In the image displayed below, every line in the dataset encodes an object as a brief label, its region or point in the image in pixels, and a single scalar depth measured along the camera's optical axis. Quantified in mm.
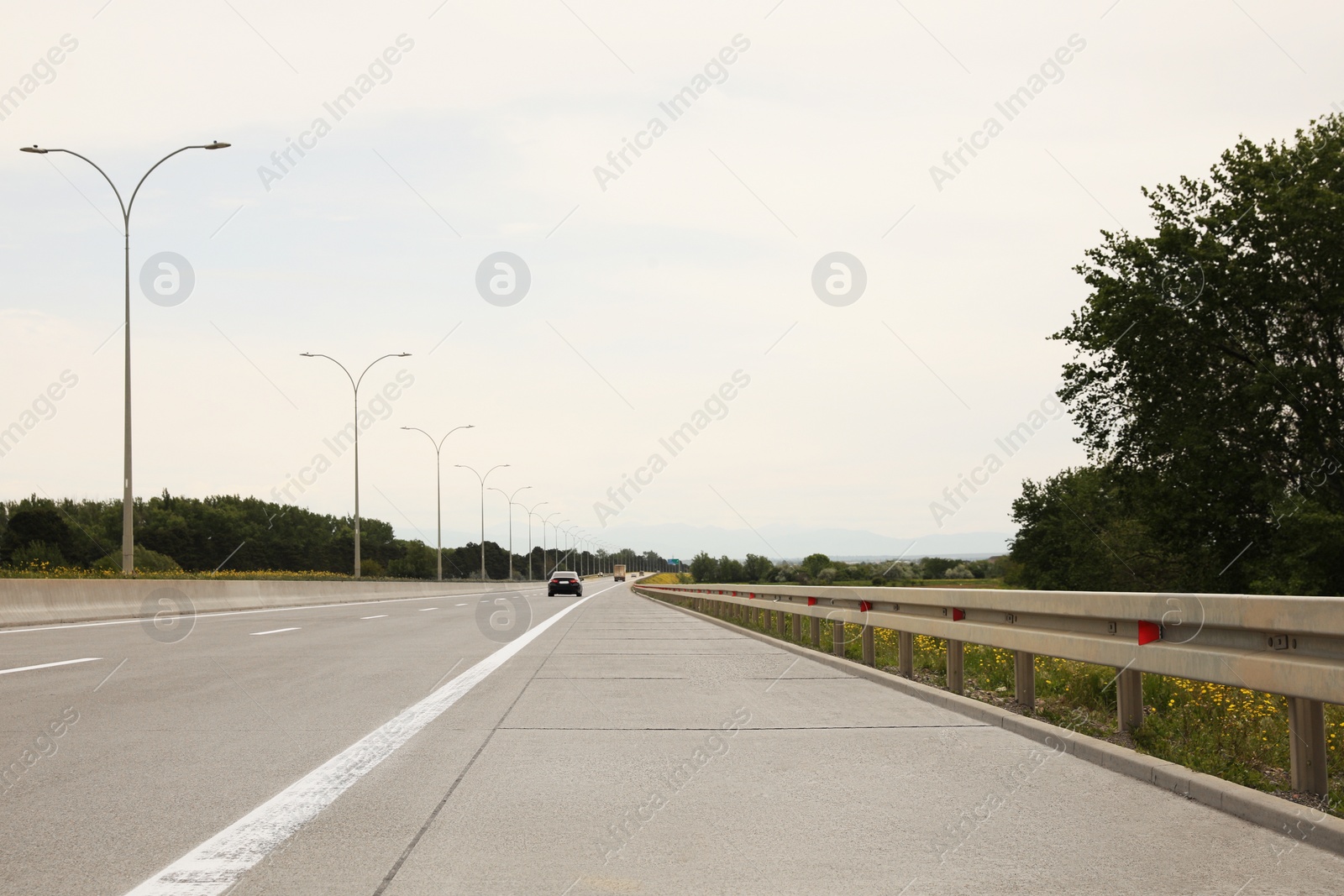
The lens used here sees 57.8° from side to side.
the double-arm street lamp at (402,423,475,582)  75331
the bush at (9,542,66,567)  110375
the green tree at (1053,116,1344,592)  33469
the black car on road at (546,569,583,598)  64500
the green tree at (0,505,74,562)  117750
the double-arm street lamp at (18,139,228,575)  26797
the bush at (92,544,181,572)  119181
